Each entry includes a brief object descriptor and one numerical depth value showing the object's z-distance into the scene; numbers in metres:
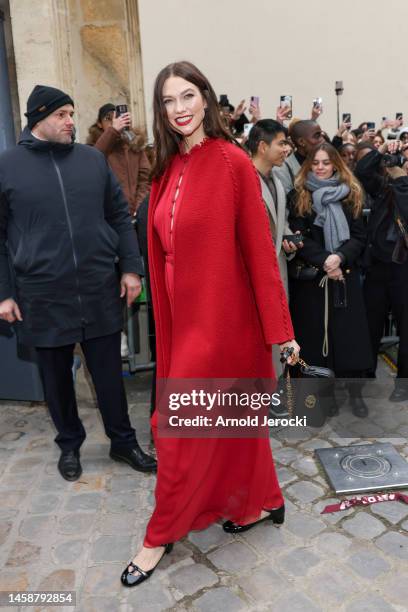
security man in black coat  3.18
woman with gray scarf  4.02
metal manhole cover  3.35
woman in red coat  2.51
